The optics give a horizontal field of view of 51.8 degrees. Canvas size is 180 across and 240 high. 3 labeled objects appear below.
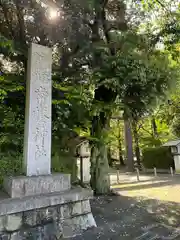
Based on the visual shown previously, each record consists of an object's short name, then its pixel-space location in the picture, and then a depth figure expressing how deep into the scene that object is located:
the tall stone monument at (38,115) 3.81
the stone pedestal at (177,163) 15.54
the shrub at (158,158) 17.06
